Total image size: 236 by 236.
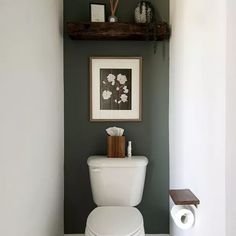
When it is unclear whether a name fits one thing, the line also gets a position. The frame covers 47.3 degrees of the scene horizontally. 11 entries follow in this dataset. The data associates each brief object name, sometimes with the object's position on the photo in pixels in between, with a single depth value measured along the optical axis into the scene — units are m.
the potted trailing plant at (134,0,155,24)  2.11
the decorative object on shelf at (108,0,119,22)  2.09
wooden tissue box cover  2.12
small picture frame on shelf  2.14
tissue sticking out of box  2.17
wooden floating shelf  2.03
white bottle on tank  2.17
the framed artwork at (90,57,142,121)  2.21
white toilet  2.03
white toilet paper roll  1.52
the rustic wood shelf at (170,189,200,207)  1.45
